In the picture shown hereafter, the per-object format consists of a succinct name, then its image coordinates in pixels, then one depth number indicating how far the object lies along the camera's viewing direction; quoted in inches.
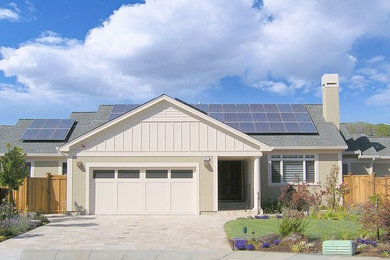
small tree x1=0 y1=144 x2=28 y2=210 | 719.1
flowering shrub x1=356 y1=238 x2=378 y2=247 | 499.8
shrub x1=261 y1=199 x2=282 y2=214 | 871.1
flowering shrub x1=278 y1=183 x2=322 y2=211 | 553.7
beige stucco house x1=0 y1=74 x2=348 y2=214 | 844.6
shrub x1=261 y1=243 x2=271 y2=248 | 503.8
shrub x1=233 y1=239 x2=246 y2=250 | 502.3
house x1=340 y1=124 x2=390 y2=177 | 976.6
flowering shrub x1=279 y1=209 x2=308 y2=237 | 536.7
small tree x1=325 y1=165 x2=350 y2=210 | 855.9
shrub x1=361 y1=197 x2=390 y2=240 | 507.5
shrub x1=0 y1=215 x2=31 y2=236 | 603.2
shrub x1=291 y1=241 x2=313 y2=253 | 492.4
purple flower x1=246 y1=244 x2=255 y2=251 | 499.8
